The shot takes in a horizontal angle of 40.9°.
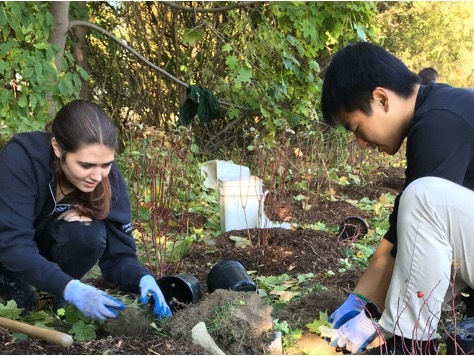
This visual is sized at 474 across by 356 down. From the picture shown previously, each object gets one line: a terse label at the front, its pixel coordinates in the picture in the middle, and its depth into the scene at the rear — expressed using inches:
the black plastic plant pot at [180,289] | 107.3
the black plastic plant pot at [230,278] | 111.3
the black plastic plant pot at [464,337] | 83.4
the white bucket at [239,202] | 170.1
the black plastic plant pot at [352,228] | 152.7
